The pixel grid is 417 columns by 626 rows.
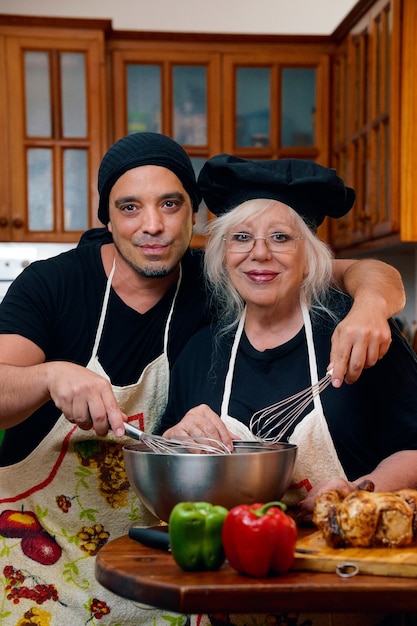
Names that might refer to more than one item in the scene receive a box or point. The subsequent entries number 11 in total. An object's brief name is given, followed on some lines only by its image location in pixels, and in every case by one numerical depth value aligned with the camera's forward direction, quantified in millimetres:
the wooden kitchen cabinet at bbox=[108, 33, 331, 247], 3684
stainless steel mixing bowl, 1206
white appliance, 3557
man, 1654
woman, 1489
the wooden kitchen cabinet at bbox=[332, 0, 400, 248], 2938
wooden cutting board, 1069
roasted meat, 1161
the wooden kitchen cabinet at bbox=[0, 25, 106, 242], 3543
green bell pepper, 1090
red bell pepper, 1052
